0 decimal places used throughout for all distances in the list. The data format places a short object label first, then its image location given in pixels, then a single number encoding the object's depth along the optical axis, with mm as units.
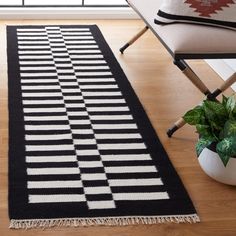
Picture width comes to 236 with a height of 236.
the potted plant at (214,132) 1869
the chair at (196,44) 2070
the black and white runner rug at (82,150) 1748
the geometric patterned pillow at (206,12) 2131
